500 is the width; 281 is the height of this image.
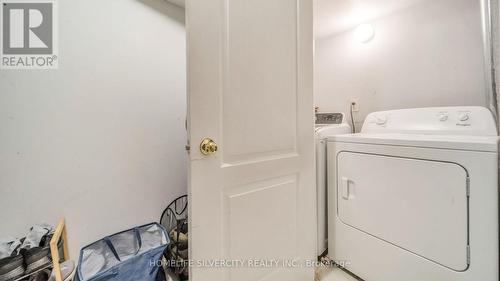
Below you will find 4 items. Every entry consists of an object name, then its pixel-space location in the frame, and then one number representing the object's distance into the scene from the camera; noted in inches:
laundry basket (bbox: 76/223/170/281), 38.6
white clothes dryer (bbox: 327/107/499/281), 35.4
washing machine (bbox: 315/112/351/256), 58.7
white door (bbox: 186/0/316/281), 32.7
